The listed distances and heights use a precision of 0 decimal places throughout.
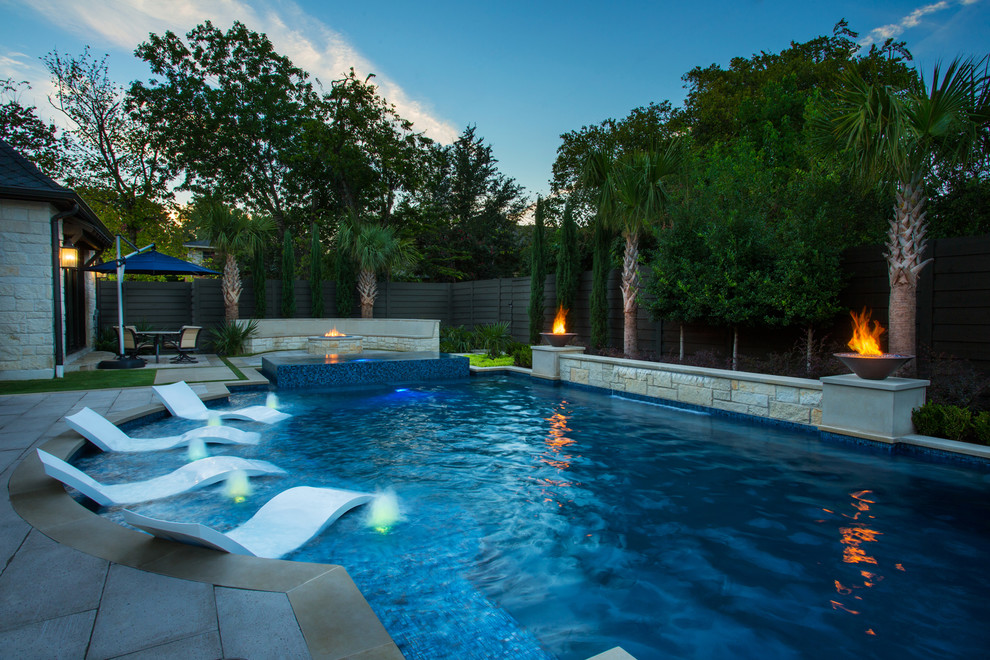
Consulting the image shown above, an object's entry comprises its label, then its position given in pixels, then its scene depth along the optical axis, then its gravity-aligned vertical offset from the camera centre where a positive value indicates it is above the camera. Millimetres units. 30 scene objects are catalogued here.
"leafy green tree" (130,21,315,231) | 21828 +8833
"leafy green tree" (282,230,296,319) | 15668 +951
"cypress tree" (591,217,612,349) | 11281 +570
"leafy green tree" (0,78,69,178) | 19438 +6894
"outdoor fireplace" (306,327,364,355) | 12133 -663
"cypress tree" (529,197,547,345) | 12883 +748
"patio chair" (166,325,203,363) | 10797 -504
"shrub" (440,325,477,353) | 13828 -646
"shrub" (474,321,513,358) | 13102 -568
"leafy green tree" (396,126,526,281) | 25078 +5085
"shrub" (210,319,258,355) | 13484 -570
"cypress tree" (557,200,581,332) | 12164 +1216
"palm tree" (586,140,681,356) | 9328 +2218
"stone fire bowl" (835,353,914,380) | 5180 -463
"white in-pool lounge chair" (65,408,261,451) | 4727 -1230
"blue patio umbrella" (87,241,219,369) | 9844 +979
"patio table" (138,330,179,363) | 10609 -435
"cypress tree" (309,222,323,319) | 15991 +1260
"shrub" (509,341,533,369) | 11562 -889
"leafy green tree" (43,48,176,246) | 19438 +6623
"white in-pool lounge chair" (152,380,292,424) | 6352 -1168
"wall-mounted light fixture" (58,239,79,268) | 9039 +1022
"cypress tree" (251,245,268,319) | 15180 +924
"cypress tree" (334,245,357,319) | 16391 +1000
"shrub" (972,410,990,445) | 4840 -1006
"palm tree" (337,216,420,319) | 15625 +1937
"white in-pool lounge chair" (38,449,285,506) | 3149 -1284
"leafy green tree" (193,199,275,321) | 14062 +2219
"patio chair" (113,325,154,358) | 10388 -534
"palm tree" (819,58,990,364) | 5285 +1897
